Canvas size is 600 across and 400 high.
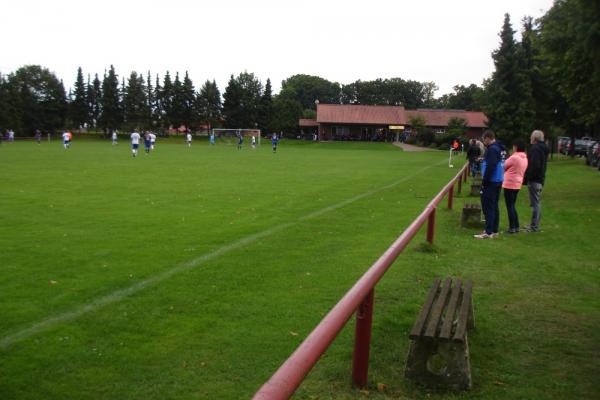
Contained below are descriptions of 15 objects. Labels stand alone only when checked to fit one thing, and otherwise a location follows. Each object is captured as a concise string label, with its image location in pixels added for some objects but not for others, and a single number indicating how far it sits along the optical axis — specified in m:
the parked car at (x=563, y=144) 57.80
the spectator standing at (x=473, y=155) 24.98
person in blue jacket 10.33
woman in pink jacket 10.80
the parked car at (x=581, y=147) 49.34
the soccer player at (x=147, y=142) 44.61
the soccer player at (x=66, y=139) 47.72
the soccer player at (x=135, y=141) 37.47
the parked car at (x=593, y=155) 32.34
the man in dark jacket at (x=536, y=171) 10.82
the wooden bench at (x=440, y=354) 4.05
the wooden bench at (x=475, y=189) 18.59
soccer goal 77.23
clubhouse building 88.38
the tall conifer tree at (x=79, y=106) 95.69
